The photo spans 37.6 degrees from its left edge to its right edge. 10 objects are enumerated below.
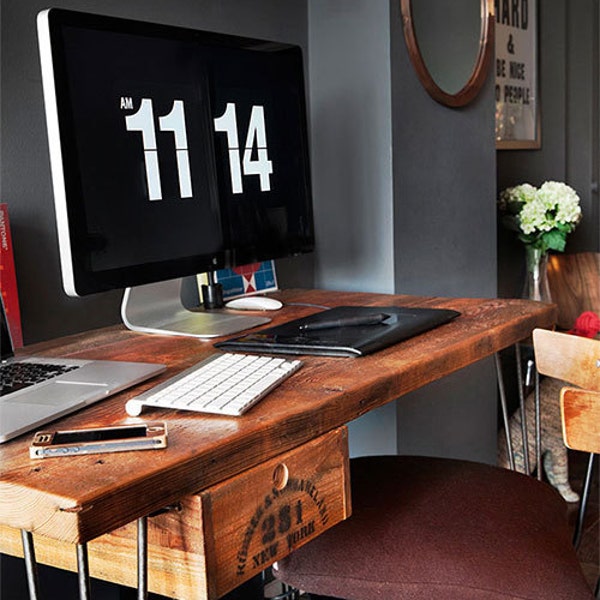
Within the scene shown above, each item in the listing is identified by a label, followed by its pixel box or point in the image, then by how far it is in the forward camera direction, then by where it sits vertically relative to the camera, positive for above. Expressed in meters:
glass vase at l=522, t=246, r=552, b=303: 2.92 -0.41
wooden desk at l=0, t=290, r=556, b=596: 0.76 -0.28
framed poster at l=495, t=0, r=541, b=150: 3.12 +0.28
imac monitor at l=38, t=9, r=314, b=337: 1.27 +0.03
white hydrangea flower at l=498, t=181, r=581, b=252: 2.82 -0.20
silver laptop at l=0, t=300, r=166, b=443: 0.95 -0.25
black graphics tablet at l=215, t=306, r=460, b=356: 1.30 -0.27
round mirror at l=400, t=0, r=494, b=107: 2.12 +0.29
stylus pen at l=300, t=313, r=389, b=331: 1.44 -0.26
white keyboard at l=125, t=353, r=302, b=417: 0.97 -0.26
